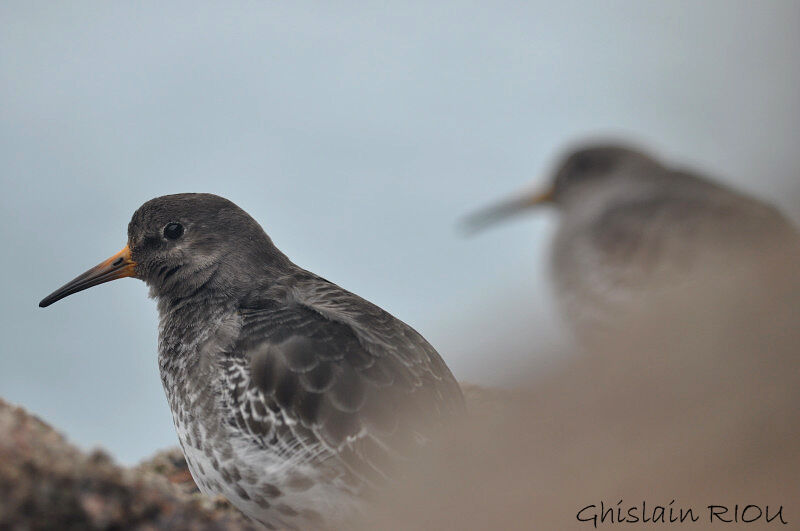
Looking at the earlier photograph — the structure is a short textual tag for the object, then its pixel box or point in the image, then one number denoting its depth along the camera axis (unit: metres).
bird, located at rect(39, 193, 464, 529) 9.63
